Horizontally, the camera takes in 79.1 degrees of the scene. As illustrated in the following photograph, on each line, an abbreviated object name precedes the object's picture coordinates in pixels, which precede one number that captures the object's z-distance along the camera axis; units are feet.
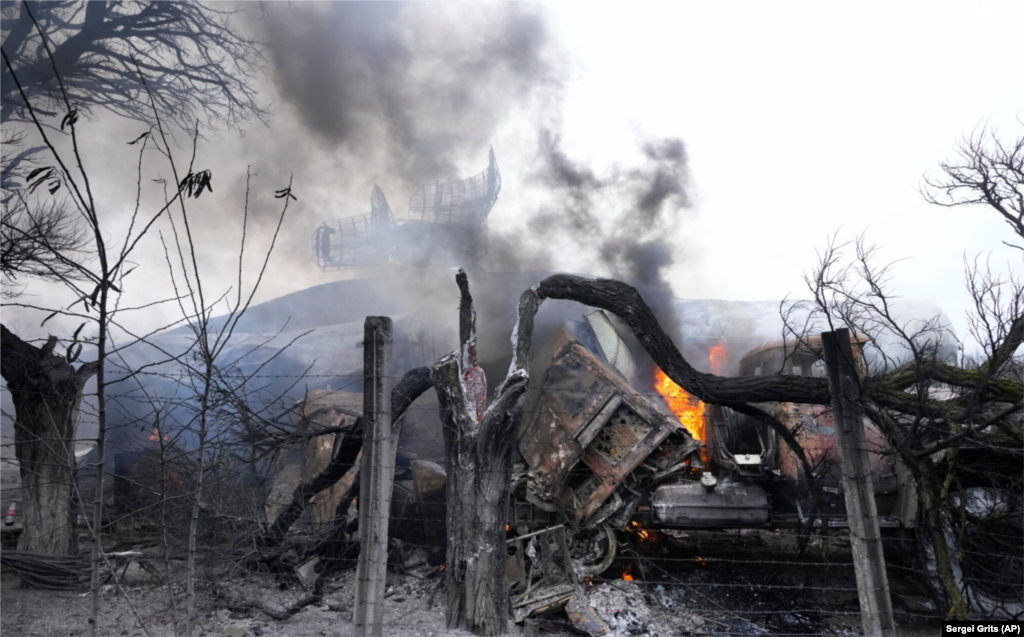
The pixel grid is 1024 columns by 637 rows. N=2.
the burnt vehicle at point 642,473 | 25.64
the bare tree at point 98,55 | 29.43
